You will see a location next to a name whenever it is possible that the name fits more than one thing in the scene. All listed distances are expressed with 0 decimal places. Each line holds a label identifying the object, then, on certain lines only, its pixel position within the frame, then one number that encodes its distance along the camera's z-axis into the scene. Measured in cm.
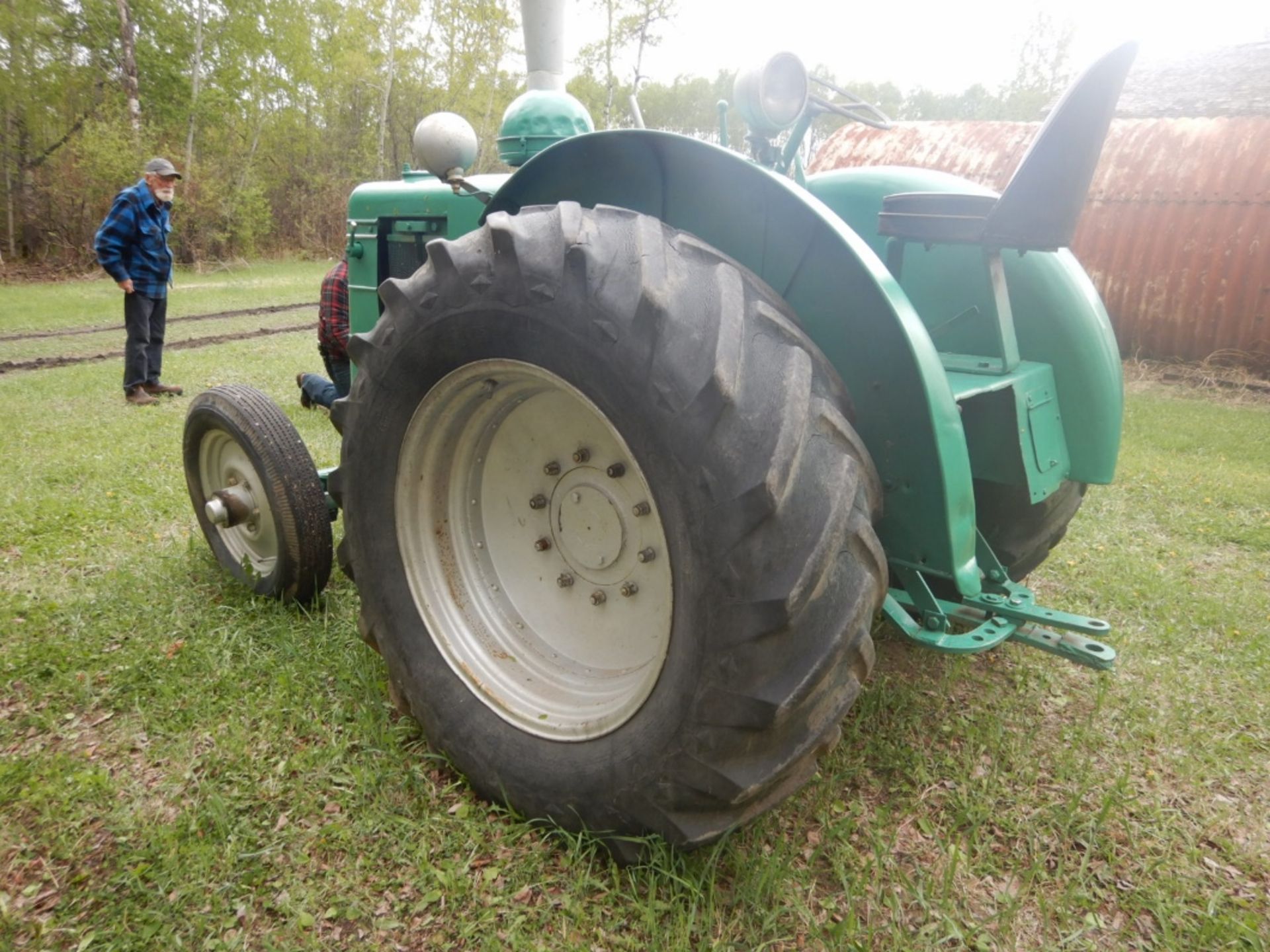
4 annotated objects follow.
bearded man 589
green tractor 129
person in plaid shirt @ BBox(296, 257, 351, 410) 464
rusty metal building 738
